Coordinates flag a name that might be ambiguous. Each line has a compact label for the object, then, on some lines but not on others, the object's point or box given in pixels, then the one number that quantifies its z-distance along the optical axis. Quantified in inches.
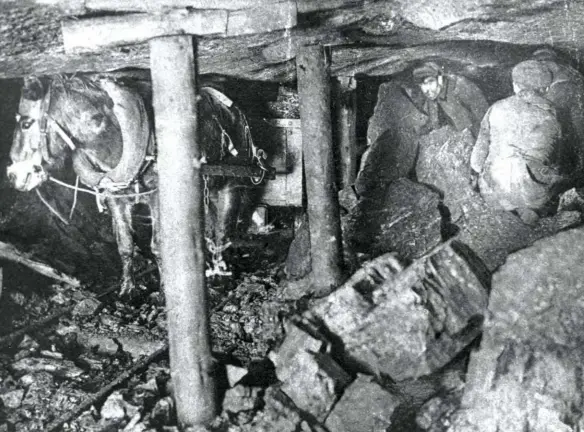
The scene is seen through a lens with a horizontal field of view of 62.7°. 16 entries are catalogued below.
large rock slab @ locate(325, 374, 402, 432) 119.3
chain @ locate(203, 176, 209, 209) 204.4
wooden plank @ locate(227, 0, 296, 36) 123.3
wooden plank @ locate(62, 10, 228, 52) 114.8
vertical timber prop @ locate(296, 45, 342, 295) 159.6
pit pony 174.1
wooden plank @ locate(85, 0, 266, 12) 111.3
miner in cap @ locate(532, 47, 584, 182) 191.8
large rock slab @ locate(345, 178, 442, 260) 208.5
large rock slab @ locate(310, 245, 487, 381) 136.9
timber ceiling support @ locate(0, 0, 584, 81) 115.4
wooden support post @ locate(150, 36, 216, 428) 119.7
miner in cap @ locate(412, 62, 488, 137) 238.5
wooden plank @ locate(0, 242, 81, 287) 223.9
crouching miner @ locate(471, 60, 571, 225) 181.8
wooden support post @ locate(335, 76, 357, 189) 247.9
